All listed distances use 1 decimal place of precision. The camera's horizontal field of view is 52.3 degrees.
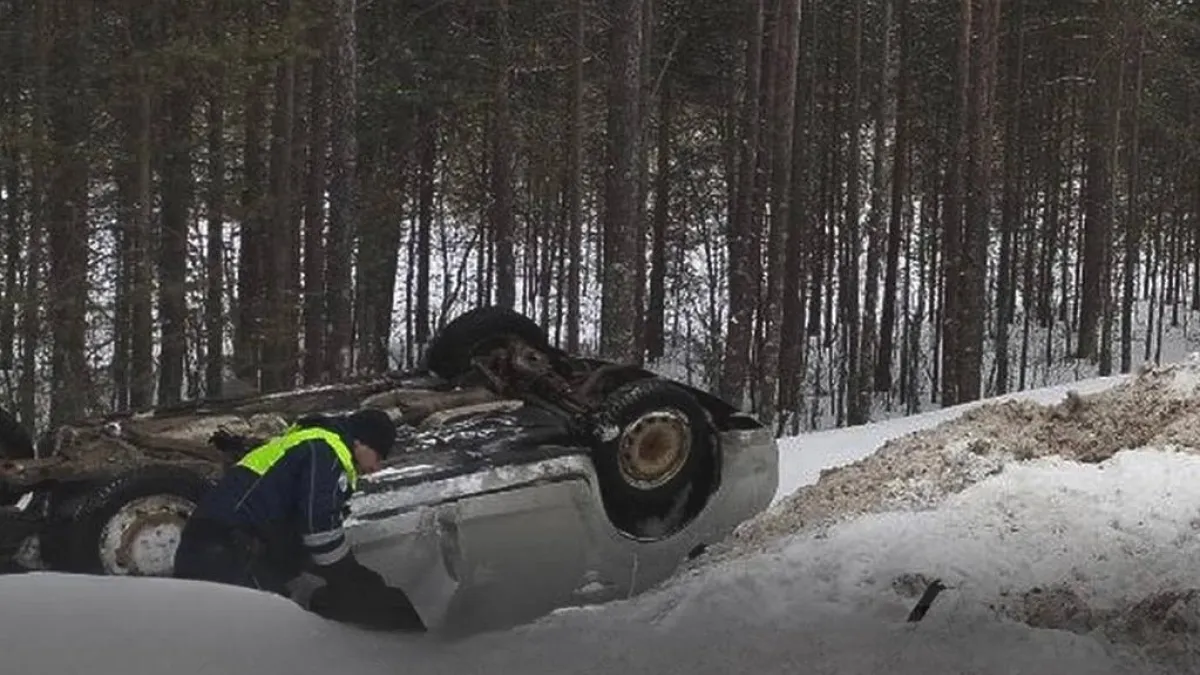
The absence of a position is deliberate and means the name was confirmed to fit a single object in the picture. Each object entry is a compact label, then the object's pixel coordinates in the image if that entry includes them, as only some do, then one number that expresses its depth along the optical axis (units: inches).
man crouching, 186.1
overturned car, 214.2
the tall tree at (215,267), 574.6
